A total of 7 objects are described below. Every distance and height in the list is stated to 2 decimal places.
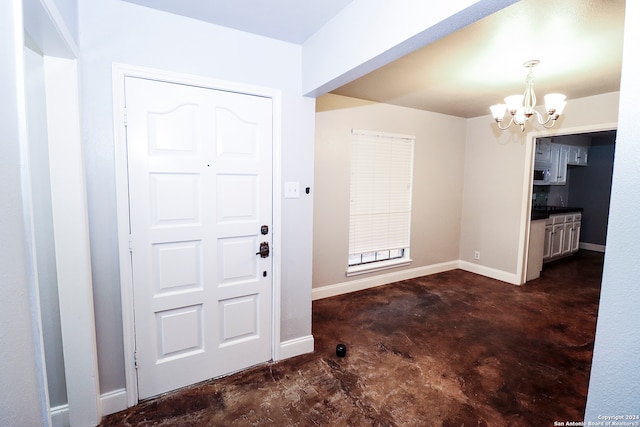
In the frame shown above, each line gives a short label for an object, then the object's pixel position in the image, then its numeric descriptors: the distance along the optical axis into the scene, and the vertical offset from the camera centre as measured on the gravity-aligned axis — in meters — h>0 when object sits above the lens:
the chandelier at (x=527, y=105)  2.47 +0.76
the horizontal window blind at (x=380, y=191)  3.79 -0.05
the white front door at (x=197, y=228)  1.83 -0.30
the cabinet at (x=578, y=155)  5.80 +0.73
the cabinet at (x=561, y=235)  5.02 -0.81
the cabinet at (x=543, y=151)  5.03 +0.68
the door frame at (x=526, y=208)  3.99 -0.25
